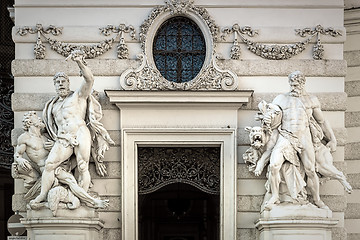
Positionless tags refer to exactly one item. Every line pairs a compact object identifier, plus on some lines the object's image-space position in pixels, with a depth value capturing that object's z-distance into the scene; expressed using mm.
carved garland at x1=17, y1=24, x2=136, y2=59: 18406
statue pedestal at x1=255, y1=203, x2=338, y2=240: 17422
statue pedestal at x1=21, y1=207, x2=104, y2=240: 17344
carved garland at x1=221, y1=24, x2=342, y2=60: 18453
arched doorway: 18609
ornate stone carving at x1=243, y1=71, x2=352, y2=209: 17609
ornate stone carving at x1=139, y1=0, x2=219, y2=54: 18469
